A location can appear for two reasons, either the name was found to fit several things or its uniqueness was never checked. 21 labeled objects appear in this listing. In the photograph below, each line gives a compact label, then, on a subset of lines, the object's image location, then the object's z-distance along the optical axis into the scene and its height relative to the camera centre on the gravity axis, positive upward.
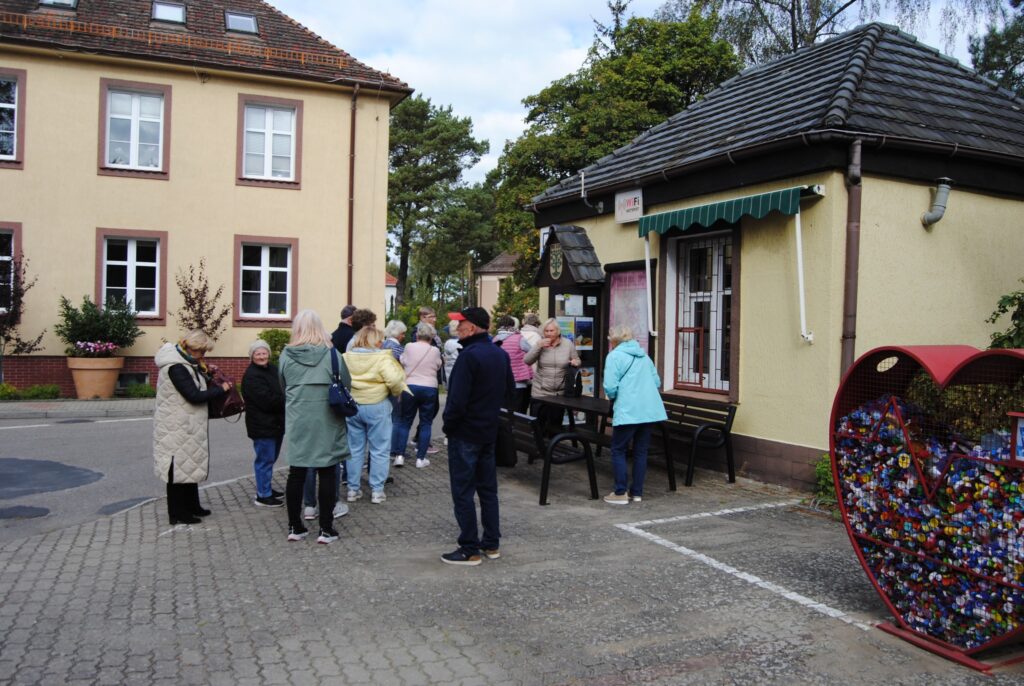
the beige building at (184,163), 18.36 +3.80
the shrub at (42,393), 17.11 -1.46
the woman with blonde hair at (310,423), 6.28 -0.72
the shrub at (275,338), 19.09 -0.26
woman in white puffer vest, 6.64 -0.74
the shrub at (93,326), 17.70 -0.06
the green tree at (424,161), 48.19 +9.96
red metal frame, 4.07 -0.23
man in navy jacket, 5.84 -0.75
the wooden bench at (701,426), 8.78 -0.98
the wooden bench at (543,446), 7.81 -1.13
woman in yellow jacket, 7.55 -0.66
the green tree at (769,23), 25.78 +10.01
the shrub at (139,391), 17.88 -1.44
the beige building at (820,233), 8.19 +1.14
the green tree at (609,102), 27.50 +7.98
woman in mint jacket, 7.77 -0.67
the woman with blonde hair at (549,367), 9.80 -0.40
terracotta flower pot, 17.41 -1.11
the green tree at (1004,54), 22.12 +7.89
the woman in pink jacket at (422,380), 9.29 -0.56
